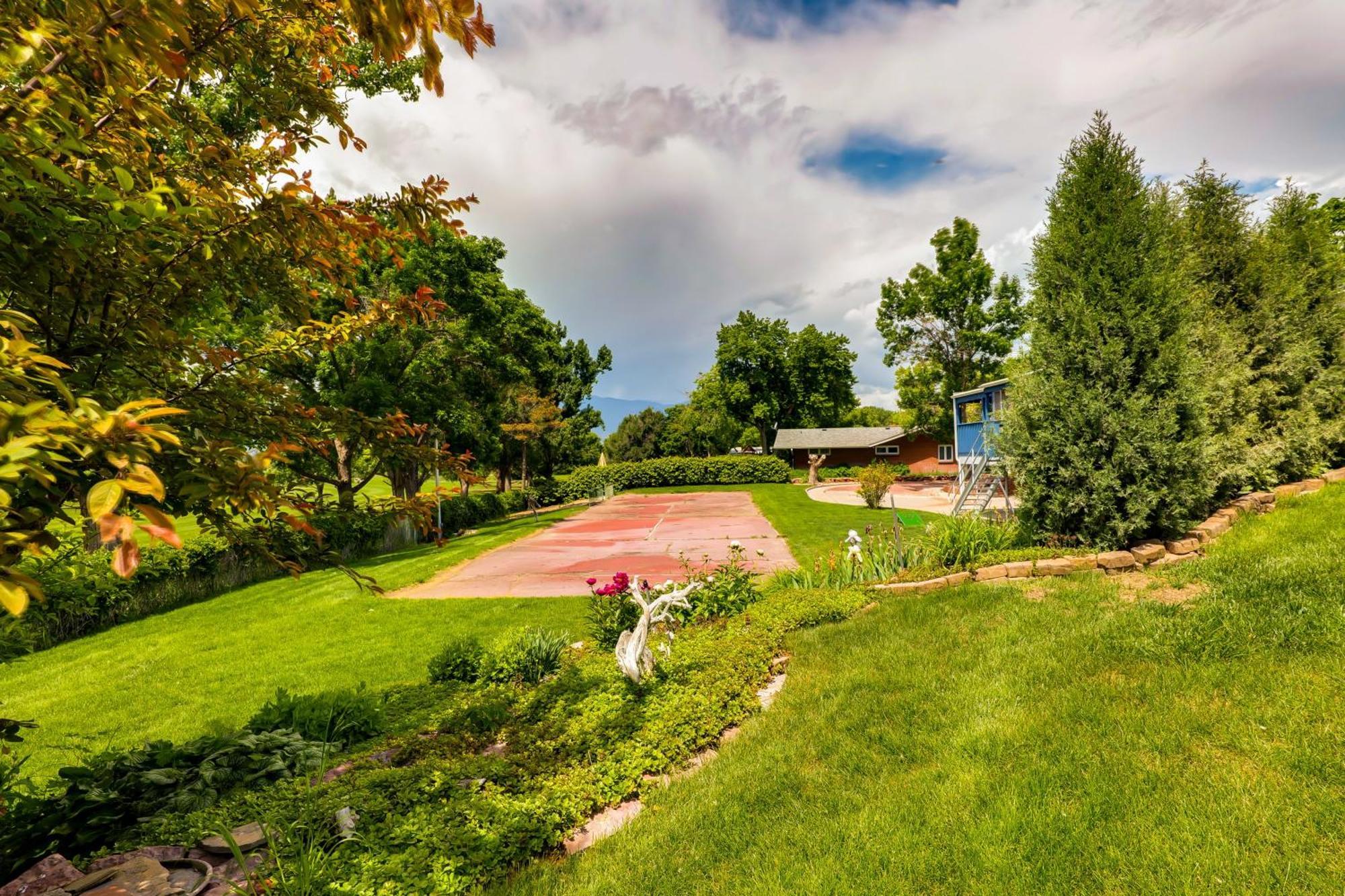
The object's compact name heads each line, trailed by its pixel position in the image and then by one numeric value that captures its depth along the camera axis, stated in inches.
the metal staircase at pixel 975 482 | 557.0
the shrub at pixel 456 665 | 239.6
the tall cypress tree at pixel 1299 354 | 364.5
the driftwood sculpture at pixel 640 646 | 199.6
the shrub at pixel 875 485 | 814.5
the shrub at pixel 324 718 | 185.8
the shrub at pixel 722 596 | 299.1
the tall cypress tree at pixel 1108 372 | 277.6
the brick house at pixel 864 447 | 1609.3
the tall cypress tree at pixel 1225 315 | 333.1
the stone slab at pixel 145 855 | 109.6
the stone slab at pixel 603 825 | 132.2
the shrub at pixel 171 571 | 110.2
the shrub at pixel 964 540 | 302.6
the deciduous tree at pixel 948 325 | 1230.9
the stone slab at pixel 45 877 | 98.1
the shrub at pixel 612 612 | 267.0
